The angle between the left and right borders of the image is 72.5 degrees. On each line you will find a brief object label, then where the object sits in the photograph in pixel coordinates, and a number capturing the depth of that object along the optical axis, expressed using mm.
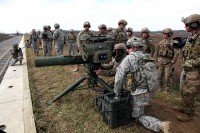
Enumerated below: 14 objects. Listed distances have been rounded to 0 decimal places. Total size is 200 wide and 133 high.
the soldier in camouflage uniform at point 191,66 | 2929
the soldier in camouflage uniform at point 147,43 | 4760
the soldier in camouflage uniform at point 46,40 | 8533
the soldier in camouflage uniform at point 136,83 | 2750
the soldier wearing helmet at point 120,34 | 5144
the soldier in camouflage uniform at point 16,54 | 7659
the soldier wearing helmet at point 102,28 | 5696
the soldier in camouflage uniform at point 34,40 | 10221
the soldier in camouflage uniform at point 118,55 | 3413
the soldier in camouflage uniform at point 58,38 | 7706
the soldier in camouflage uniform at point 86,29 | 5092
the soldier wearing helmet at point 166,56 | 4441
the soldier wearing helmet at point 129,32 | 5354
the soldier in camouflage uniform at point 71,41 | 8698
